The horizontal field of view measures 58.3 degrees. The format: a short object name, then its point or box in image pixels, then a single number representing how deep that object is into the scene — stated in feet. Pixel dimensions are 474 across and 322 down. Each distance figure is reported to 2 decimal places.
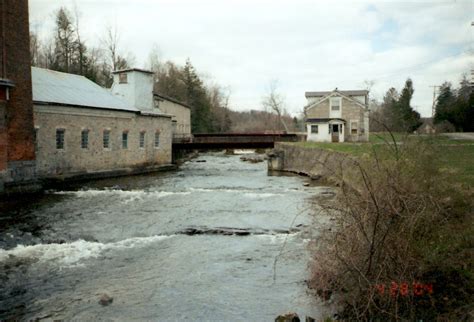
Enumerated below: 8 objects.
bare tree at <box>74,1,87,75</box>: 175.63
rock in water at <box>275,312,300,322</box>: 21.47
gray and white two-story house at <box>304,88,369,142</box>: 136.26
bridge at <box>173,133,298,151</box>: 132.98
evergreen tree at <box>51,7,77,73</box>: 175.52
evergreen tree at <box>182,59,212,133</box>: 216.74
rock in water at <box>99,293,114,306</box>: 25.83
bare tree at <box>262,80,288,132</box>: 258.78
